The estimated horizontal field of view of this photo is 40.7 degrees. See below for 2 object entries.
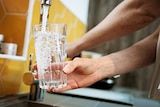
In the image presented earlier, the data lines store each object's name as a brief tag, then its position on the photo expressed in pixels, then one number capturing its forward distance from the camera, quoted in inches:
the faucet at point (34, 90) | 31.3
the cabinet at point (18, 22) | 32.5
